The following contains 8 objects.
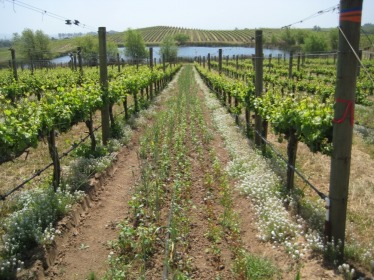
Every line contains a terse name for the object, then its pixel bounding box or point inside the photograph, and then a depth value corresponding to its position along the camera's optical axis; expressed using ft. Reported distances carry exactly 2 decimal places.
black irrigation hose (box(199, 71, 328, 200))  17.08
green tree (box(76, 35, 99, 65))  287.65
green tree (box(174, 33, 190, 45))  476.21
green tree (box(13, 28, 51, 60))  260.01
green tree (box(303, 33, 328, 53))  274.16
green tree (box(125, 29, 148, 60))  320.50
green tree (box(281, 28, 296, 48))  333.37
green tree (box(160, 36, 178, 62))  297.53
